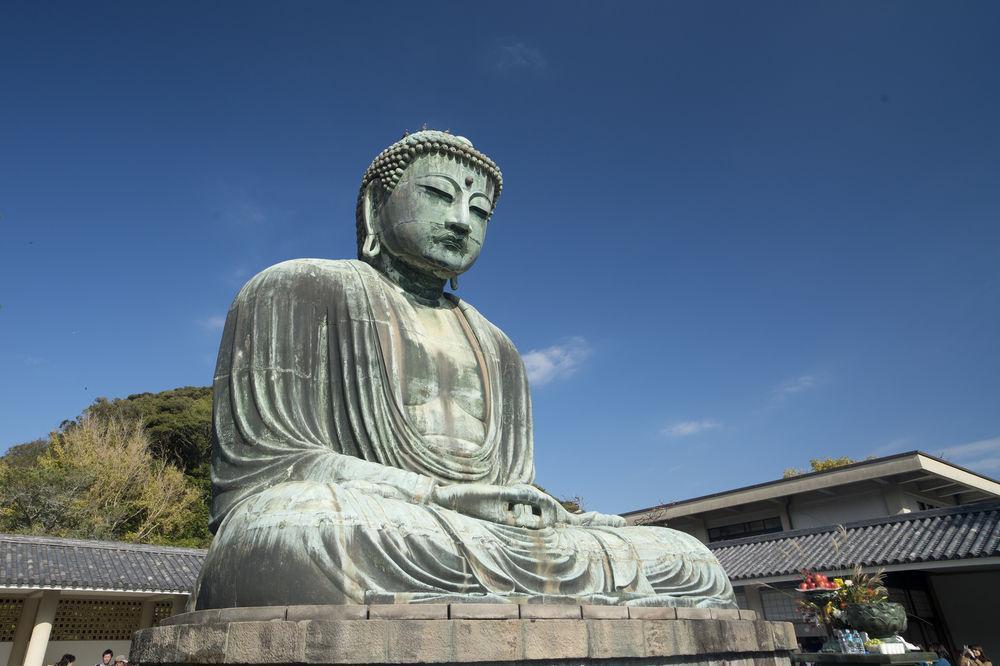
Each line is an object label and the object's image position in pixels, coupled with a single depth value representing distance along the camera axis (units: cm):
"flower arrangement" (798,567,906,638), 714
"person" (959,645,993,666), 1145
